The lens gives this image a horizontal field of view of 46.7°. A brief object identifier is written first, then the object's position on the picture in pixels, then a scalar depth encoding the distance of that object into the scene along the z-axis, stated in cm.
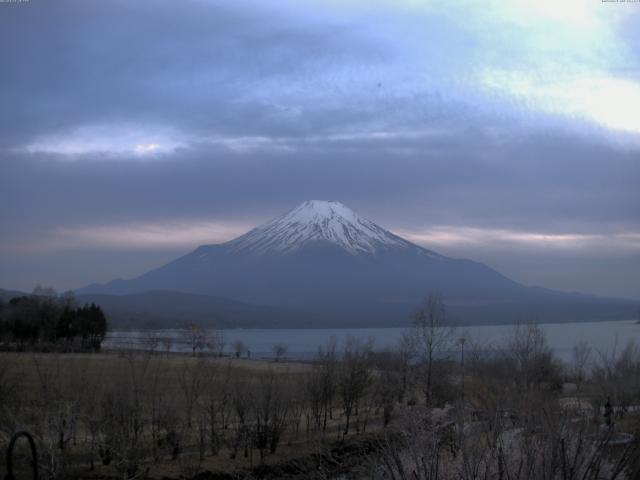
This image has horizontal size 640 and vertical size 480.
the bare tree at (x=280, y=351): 9217
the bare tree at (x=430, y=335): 5162
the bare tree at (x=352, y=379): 4009
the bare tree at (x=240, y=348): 10199
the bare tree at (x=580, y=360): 5231
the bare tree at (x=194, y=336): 11308
